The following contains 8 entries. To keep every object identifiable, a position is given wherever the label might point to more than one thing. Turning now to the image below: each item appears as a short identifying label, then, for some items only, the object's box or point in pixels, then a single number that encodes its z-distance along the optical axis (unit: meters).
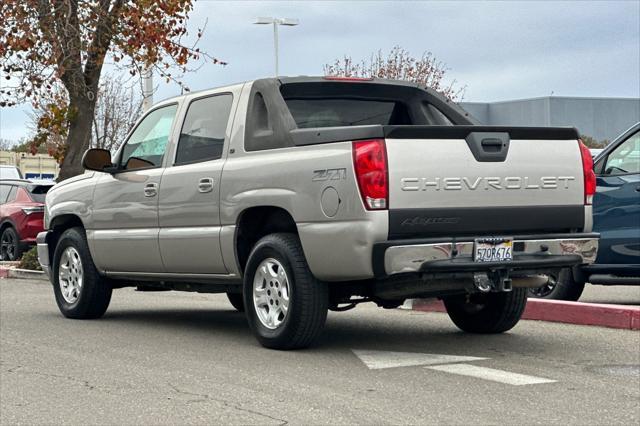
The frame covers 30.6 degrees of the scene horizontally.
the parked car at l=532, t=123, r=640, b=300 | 11.54
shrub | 19.31
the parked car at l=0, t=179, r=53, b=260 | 22.11
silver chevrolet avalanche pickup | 7.61
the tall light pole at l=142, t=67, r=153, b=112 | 22.96
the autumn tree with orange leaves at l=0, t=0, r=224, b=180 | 19.83
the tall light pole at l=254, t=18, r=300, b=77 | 35.12
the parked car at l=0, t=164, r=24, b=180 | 31.98
